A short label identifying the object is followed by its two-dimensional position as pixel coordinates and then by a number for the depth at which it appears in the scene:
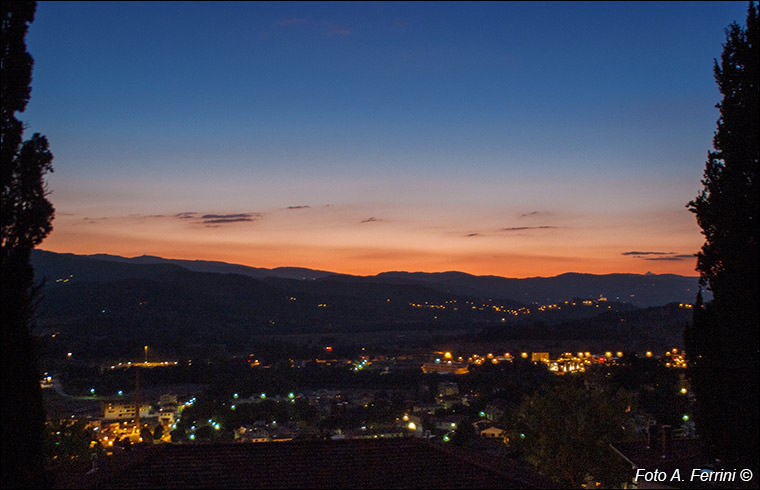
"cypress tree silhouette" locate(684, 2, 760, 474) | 9.66
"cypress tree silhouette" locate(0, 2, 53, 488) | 7.91
